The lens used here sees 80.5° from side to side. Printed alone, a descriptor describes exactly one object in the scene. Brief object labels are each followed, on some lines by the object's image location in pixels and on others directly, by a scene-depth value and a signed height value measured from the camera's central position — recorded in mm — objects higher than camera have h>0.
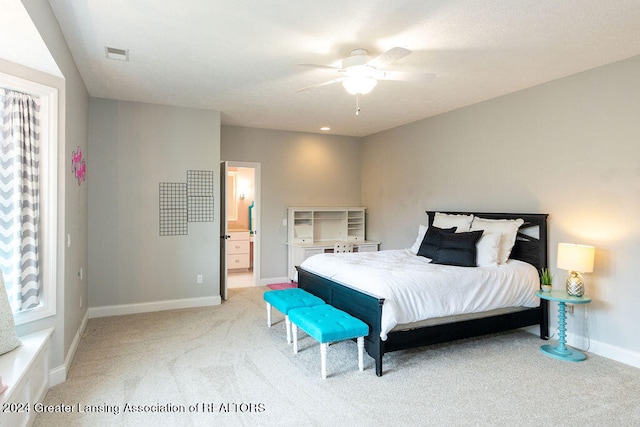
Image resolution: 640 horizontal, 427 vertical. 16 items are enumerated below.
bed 3102 -969
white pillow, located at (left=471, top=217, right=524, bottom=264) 4055 -227
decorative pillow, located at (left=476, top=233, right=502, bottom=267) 3916 -415
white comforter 3176 -689
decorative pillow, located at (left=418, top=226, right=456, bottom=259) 4475 -387
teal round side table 3387 -1102
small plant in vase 3692 -706
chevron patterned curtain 2646 +64
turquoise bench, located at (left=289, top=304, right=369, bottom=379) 2926 -941
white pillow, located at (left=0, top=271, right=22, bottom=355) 2389 -778
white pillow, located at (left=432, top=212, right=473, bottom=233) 4582 -141
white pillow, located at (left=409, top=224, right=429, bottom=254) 4968 -380
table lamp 3342 -457
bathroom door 5508 -383
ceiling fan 3020 +1092
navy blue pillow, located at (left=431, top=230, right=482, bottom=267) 3940 -423
